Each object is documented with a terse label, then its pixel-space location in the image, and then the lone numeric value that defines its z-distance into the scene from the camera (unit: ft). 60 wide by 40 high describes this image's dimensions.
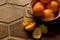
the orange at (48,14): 2.53
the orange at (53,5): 2.58
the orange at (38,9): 2.47
